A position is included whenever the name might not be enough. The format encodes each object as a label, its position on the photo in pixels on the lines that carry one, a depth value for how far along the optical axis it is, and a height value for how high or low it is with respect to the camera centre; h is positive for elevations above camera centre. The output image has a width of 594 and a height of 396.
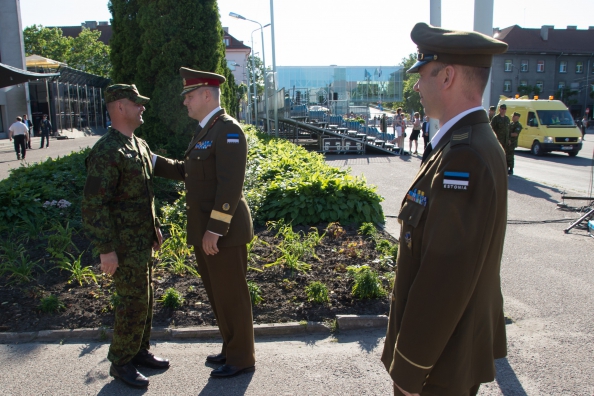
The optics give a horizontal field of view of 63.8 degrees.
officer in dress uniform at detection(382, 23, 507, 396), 1.57 -0.42
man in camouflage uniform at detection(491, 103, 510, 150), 13.27 -0.47
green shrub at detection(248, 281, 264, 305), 4.75 -1.78
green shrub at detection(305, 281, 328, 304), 4.78 -1.79
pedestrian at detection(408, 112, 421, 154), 22.60 -0.89
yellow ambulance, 21.20 -0.91
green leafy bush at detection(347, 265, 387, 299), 4.82 -1.76
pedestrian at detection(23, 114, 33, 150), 24.77 -0.76
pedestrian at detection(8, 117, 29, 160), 19.89 -0.67
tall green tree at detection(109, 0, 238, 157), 9.59 +1.29
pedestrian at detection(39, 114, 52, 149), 26.16 -0.57
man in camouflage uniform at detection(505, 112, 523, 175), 13.88 -0.93
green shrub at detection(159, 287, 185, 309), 4.70 -1.79
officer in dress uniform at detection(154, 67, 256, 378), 3.32 -0.70
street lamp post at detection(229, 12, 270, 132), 35.28 +7.09
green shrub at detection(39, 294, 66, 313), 4.62 -1.79
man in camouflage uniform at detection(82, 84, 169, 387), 3.33 -0.74
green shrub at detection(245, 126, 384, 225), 7.68 -1.42
